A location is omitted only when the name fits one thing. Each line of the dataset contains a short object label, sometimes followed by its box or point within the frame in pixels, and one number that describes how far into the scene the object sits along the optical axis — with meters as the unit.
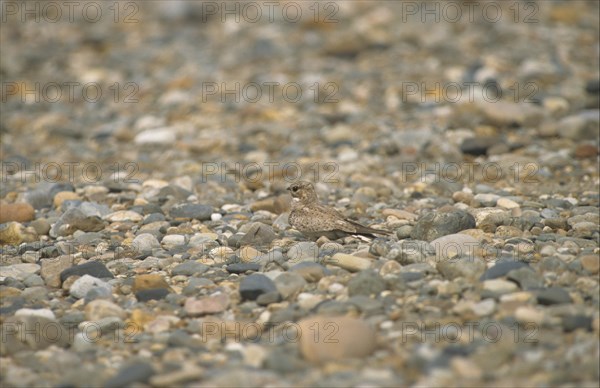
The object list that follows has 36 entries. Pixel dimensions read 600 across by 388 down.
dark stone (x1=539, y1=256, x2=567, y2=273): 13.12
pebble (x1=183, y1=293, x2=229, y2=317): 12.60
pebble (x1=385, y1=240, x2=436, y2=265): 14.08
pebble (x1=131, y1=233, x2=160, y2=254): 16.00
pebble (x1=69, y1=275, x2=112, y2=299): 13.48
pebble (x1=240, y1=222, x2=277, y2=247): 16.08
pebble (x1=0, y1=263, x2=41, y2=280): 14.48
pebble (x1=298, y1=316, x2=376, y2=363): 10.71
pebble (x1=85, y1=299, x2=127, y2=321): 12.58
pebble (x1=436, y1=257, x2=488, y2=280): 12.96
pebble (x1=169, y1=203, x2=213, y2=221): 18.12
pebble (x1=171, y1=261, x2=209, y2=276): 14.36
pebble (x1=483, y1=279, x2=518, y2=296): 12.27
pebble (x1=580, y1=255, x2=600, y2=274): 13.02
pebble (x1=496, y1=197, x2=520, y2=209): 17.72
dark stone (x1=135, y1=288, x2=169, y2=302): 13.32
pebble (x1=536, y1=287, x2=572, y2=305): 11.87
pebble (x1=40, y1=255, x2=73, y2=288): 14.20
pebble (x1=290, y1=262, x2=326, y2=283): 13.45
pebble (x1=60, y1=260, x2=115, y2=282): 14.15
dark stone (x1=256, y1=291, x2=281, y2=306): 12.76
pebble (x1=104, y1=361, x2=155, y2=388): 10.41
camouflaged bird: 15.66
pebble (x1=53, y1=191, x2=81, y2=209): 19.69
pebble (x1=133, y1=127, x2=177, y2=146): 26.59
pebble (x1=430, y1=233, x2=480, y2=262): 14.29
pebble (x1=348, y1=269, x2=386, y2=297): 12.74
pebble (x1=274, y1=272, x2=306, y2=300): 12.95
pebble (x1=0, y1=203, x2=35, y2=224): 18.25
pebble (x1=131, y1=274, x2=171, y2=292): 13.56
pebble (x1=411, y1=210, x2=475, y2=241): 15.65
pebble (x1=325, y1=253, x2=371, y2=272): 13.73
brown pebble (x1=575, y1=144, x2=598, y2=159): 21.77
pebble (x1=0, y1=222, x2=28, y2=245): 17.03
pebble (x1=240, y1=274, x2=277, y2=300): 12.93
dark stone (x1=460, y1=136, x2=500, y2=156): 22.83
